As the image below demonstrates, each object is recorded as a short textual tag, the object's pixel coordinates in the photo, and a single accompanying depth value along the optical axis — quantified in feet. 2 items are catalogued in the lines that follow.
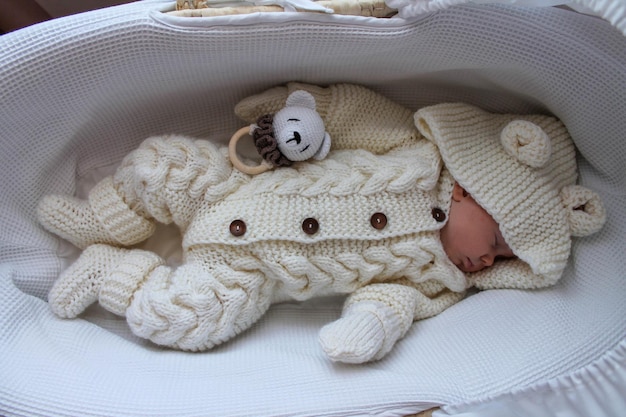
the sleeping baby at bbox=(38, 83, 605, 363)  3.83
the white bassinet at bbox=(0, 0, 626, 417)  3.44
